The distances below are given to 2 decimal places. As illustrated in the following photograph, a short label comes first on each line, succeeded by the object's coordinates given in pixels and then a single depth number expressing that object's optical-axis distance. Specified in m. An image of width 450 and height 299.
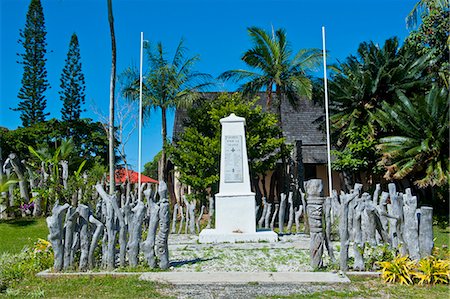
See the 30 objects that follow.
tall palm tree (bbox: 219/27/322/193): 17.42
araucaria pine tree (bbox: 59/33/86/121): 24.48
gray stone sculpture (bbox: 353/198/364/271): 6.32
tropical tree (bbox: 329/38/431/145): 16.36
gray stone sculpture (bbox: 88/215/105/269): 6.46
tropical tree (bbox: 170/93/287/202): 15.70
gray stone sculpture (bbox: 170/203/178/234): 12.07
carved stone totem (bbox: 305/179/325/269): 6.52
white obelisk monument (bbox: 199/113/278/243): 10.12
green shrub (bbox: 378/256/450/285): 5.70
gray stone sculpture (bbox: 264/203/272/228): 12.30
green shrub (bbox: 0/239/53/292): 6.02
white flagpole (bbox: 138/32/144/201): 16.03
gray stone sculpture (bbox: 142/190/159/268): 6.53
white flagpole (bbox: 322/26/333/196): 16.03
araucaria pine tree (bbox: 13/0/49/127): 23.97
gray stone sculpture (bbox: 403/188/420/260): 6.21
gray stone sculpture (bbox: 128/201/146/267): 6.58
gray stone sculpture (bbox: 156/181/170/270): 6.55
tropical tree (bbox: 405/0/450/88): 14.98
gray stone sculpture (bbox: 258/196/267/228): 12.45
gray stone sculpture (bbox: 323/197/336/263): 6.64
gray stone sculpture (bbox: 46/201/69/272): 6.37
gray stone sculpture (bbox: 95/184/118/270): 6.52
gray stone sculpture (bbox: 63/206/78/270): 6.43
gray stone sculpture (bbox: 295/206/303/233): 12.07
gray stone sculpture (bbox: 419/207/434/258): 6.18
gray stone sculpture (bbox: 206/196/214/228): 12.38
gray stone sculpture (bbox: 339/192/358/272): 6.25
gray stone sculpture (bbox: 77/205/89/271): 6.43
